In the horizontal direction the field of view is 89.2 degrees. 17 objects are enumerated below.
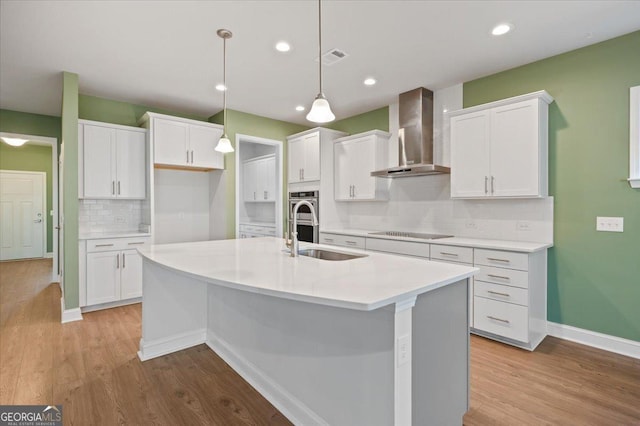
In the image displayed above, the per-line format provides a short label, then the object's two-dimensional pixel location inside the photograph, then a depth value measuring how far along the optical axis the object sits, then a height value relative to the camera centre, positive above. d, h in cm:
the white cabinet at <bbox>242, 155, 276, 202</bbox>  570 +58
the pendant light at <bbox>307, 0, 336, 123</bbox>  211 +65
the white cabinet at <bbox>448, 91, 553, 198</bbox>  297 +61
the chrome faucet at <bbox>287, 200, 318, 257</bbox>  219 -21
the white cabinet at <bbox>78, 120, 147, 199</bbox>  387 +62
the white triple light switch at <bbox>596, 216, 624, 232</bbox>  276 -11
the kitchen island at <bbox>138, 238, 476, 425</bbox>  133 -63
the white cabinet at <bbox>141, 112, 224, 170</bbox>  418 +93
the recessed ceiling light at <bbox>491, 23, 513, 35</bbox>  258 +148
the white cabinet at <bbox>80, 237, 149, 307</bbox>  372 -72
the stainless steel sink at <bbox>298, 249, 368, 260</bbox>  231 -32
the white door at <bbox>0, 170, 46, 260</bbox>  722 -10
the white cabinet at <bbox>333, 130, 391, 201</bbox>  447 +66
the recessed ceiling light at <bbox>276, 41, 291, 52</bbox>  288 +149
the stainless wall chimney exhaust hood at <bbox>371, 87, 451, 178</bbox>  391 +97
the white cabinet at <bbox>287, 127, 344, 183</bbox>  484 +91
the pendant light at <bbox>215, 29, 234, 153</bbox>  272 +149
